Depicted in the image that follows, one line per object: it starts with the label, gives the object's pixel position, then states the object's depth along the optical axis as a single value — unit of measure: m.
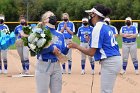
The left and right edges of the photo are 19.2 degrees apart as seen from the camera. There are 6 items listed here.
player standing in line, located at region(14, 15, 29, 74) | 14.60
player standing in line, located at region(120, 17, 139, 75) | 14.78
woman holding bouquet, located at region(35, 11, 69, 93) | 7.88
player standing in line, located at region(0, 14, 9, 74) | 15.20
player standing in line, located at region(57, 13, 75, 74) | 15.23
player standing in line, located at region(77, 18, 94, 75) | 14.95
